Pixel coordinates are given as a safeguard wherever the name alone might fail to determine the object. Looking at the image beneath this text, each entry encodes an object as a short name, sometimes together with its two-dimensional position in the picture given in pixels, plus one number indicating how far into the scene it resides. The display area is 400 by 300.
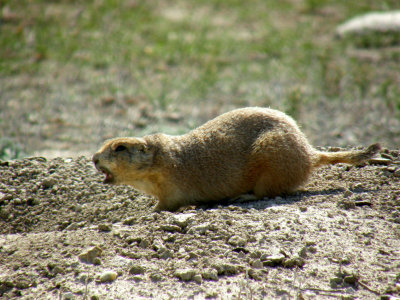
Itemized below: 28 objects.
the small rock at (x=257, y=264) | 8.47
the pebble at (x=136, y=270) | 8.52
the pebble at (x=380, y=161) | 12.36
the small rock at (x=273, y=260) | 8.54
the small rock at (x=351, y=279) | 8.14
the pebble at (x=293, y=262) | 8.50
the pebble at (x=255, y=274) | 8.25
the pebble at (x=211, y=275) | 8.25
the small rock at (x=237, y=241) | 8.98
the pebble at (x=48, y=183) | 12.73
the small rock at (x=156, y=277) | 8.32
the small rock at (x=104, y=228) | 10.00
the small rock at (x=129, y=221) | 10.50
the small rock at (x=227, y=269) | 8.38
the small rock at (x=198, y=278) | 8.20
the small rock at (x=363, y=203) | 10.32
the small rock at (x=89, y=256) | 8.92
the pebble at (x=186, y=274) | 8.27
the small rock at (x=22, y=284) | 8.62
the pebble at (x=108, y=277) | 8.38
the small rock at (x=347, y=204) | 10.21
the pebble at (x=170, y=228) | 9.61
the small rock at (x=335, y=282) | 8.09
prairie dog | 11.14
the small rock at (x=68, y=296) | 8.05
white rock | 26.56
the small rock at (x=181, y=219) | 9.74
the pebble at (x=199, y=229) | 9.41
